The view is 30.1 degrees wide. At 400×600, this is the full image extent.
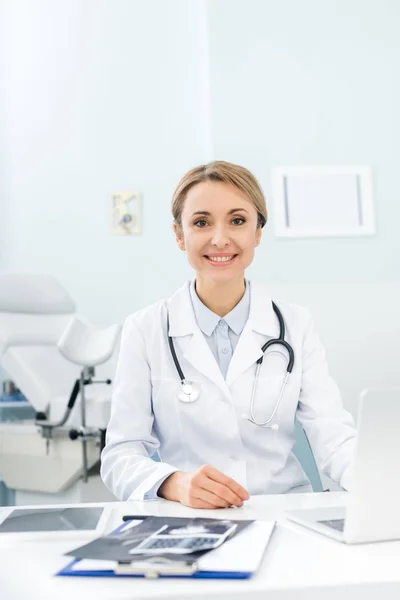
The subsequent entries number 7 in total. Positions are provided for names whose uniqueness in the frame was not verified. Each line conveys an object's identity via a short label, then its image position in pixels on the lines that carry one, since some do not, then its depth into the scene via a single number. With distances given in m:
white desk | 0.67
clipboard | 0.70
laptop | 0.79
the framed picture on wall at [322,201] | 2.96
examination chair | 2.85
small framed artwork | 3.63
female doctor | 1.41
